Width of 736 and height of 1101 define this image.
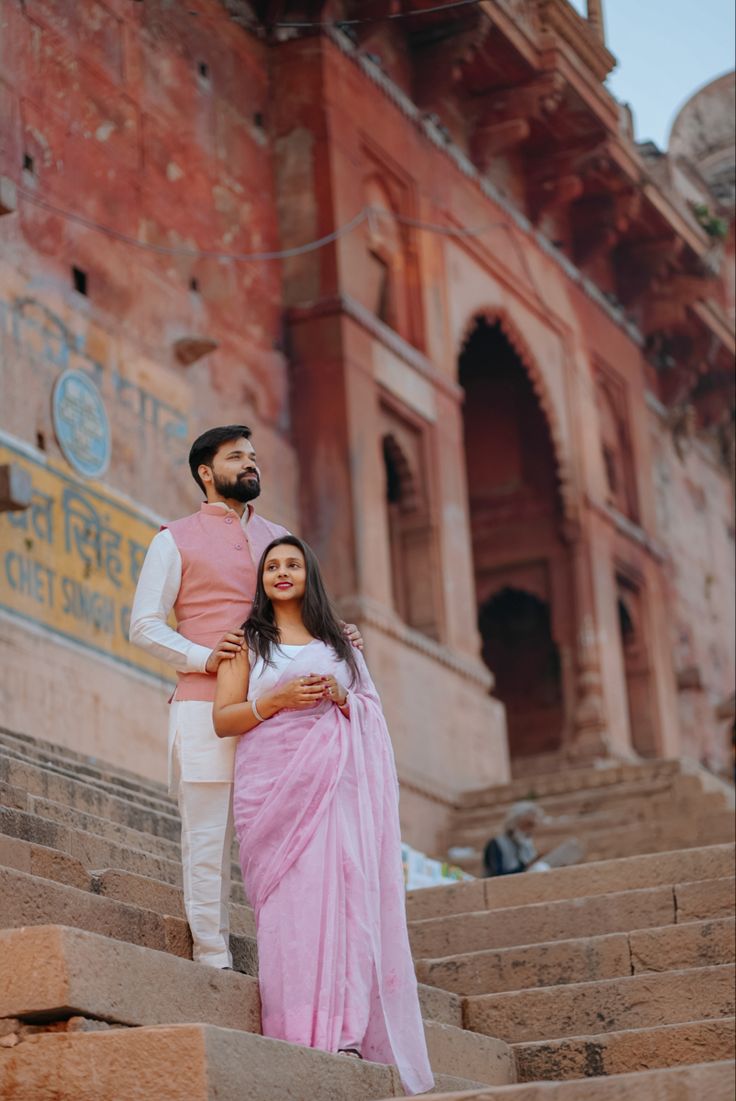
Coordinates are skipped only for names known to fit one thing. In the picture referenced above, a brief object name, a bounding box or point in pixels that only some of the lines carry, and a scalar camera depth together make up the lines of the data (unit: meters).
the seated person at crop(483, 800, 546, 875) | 10.21
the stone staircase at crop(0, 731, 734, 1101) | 3.97
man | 4.91
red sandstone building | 11.23
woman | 4.62
